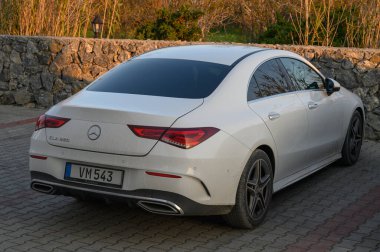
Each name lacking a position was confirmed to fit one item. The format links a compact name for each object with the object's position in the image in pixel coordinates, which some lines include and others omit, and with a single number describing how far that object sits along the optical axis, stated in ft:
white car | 17.65
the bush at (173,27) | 52.44
